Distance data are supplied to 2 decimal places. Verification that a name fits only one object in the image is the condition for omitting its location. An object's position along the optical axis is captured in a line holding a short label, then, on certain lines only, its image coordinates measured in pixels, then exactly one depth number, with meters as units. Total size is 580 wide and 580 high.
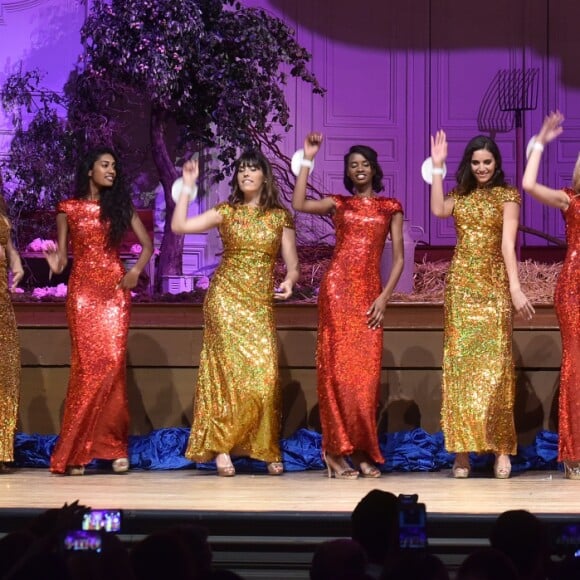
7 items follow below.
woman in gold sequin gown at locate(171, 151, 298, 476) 11.22
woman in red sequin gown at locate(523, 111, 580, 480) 10.80
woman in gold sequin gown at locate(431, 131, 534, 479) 10.95
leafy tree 15.04
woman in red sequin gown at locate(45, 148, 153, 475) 11.35
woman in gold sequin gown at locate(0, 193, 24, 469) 11.36
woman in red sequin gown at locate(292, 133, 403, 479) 11.20
